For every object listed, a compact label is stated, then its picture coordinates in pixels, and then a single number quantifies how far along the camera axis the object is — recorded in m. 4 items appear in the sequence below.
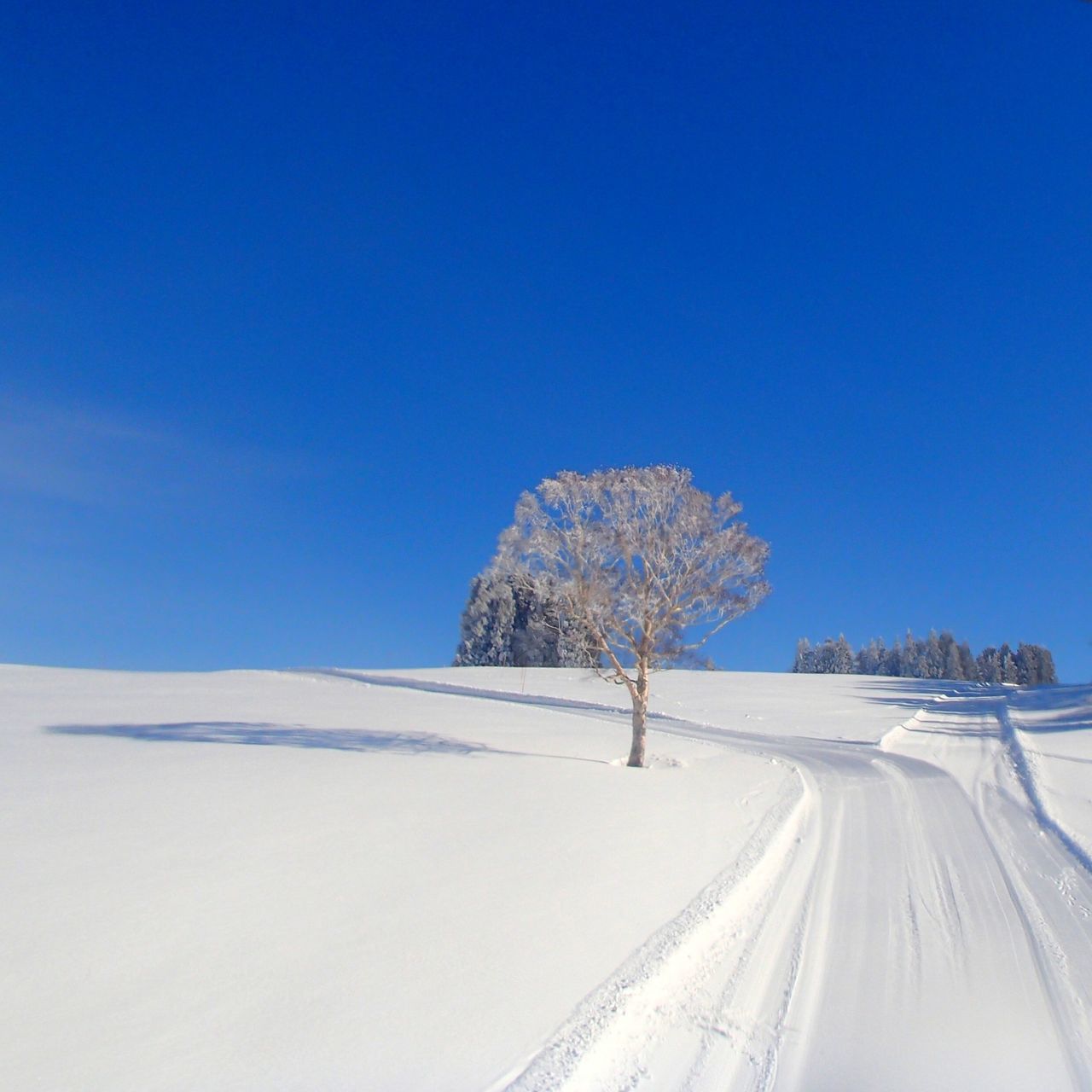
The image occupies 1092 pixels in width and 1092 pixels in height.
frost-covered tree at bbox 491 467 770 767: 19.56
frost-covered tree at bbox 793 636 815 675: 144.88
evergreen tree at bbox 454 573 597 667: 69.88
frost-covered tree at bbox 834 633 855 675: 128.12
